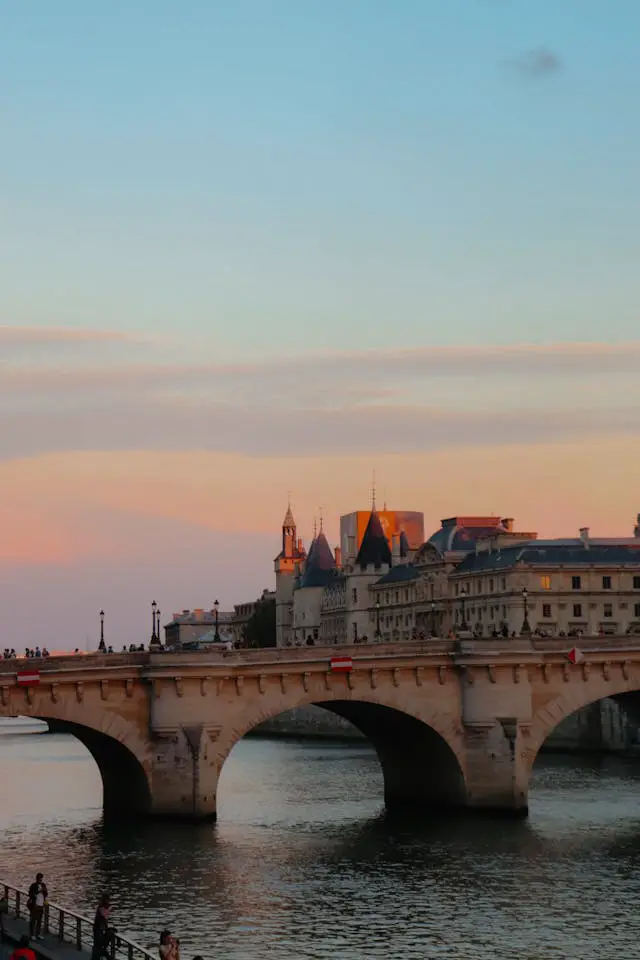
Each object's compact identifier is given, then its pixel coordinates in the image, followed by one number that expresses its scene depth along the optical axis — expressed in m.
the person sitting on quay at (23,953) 42.28
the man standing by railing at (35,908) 53.69
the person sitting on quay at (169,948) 46.41
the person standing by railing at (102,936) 48.62
